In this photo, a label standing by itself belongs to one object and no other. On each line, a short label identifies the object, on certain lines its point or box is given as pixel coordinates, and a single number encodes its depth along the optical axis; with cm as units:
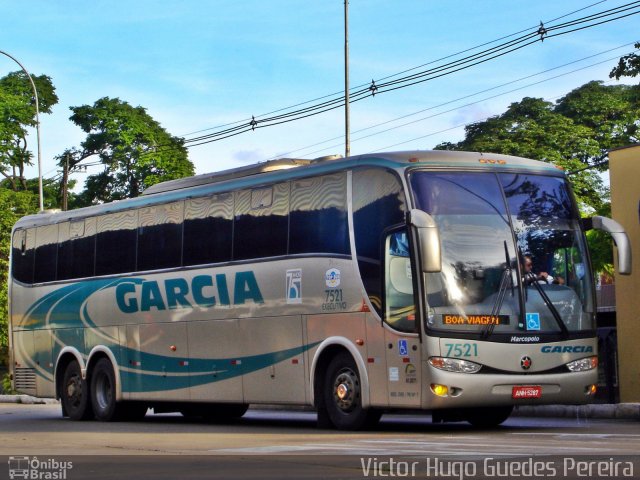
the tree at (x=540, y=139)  6844
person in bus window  1731
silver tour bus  1691
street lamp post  4681
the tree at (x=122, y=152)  7231
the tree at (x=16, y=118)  6769
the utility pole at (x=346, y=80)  3653
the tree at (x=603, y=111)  6956
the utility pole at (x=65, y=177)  7138
